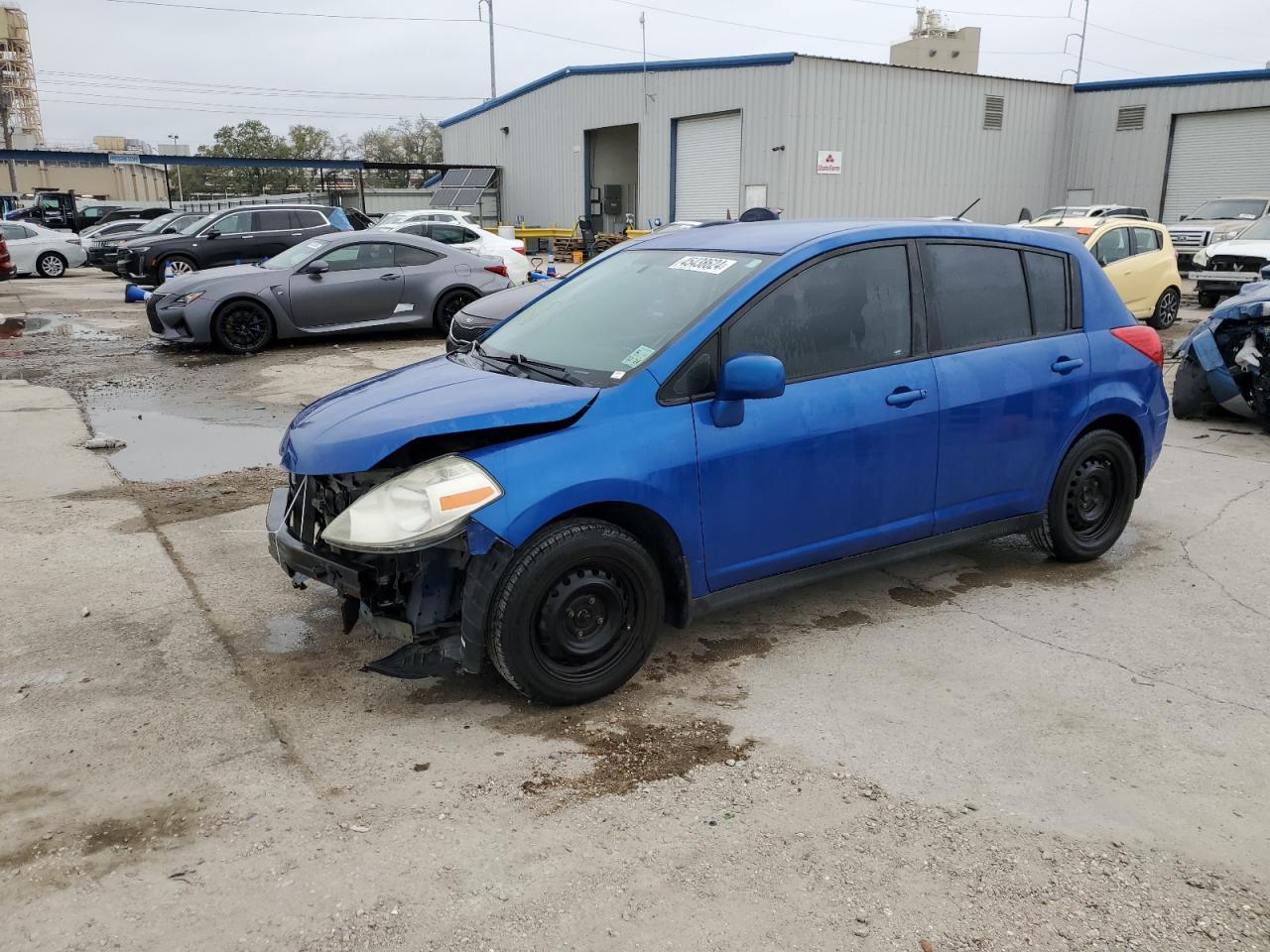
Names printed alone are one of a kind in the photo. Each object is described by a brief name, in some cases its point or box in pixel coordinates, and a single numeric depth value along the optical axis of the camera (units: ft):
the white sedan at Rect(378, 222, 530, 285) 59.93
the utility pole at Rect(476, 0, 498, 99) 184.55
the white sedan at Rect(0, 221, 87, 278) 84.58
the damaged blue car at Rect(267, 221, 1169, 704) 11.55
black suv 63.26
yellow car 47.75
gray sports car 39.99
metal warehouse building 87.51
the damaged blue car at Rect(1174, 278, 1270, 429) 27.48
